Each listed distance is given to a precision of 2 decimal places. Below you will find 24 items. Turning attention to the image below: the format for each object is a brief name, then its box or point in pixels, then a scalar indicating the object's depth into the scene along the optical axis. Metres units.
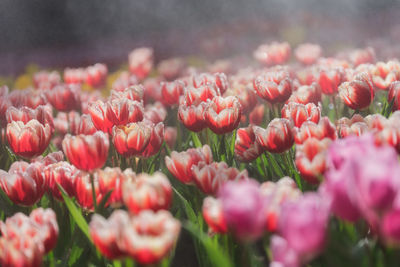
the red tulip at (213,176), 1.52
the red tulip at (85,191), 1.58
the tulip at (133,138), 1.66
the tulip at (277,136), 1.63
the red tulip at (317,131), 1.56
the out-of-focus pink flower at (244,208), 1.34
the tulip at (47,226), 1.46
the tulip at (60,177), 1.60
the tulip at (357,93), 1.73
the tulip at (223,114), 1.72
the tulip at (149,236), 1.36
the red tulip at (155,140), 1.70
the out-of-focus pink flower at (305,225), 1.30
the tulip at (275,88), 1.85
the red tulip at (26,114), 1.81
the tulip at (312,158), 1.50
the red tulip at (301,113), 1.67
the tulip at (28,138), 1.71
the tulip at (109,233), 1.39
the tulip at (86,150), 1.57
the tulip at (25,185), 1.59
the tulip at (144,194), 1.41
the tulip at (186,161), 1.60
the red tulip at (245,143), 1.71
